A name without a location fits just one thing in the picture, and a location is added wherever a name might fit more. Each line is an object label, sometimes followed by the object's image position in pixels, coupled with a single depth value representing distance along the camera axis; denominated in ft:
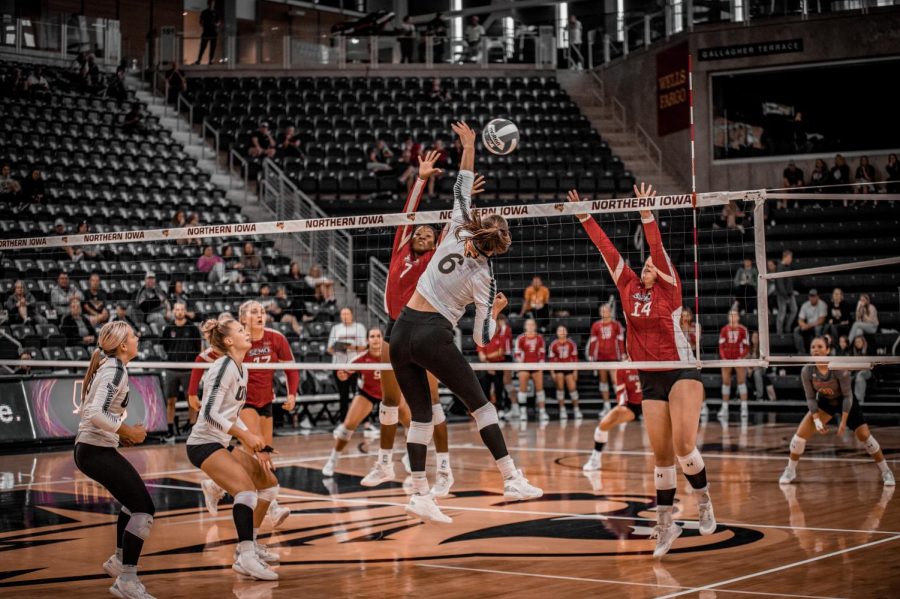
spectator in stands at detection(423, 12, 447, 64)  101.57
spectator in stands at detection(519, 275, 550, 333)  64.18
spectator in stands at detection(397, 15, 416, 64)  101.09
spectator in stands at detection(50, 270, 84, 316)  54.13
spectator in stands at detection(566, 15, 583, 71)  100.42
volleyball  25.00
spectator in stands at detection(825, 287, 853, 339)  61.05
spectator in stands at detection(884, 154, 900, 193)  74.79
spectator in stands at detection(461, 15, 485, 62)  101.86
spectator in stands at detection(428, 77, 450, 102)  93.97
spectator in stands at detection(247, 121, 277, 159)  81.51
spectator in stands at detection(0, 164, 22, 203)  66.44
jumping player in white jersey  21.85
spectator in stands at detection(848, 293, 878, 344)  58.95
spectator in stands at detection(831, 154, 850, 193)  76.38
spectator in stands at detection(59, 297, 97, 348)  51.53
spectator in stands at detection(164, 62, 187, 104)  89.71
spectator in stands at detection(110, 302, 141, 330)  48.91
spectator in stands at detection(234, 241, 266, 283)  61.85
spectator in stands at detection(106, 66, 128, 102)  85.87
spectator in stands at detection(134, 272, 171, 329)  54.44
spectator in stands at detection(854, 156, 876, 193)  75.66
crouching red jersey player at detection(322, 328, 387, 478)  38.42
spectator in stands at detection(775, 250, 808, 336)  65.10
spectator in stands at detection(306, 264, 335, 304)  59.82
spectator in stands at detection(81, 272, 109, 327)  52.90
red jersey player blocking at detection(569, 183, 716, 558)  24.41
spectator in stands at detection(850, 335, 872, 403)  56.39
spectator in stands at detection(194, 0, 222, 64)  96.99
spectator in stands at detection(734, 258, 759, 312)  64.59
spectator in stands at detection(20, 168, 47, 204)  67.10
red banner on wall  87.15
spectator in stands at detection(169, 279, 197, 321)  53.69
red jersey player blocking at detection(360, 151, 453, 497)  28.35
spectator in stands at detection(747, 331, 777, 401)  63.31
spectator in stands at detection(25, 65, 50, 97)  79.97
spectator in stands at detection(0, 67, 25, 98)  78.48
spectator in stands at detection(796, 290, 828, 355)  61.98
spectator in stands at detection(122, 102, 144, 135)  81.66
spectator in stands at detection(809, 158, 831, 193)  76.74
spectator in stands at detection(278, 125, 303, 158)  82.38
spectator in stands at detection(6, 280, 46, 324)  52.54
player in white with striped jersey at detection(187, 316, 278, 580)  21.84
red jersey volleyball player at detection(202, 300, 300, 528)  29.04
